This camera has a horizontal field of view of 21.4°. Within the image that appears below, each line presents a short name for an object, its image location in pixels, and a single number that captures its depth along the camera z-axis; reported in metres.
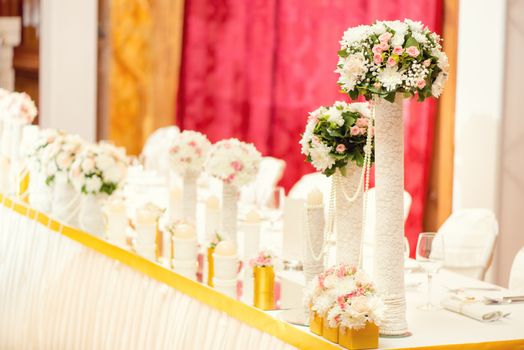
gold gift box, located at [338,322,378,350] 3.09
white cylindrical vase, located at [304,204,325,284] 3.79
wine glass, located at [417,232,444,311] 3.81
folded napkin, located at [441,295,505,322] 3.66
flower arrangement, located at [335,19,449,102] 3.25
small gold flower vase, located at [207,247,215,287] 4.19
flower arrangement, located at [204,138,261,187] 4.83
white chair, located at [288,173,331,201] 7.16
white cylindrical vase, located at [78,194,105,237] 5.28
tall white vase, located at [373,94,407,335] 3.39
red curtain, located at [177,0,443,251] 8.24
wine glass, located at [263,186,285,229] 5.80
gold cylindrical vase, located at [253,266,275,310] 3.73
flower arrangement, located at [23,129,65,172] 5.71
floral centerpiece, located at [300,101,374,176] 3.59
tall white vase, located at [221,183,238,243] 4.88
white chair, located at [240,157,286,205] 8.27
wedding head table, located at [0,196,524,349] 3.46
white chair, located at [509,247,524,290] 4.67
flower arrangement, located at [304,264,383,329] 3.07
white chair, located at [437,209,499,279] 5.48
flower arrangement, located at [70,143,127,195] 5.30
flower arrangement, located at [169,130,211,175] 5.32
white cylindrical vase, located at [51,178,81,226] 5.48
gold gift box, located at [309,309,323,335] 3.24
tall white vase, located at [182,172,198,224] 5.39
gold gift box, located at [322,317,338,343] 3.16
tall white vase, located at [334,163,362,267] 3.62
